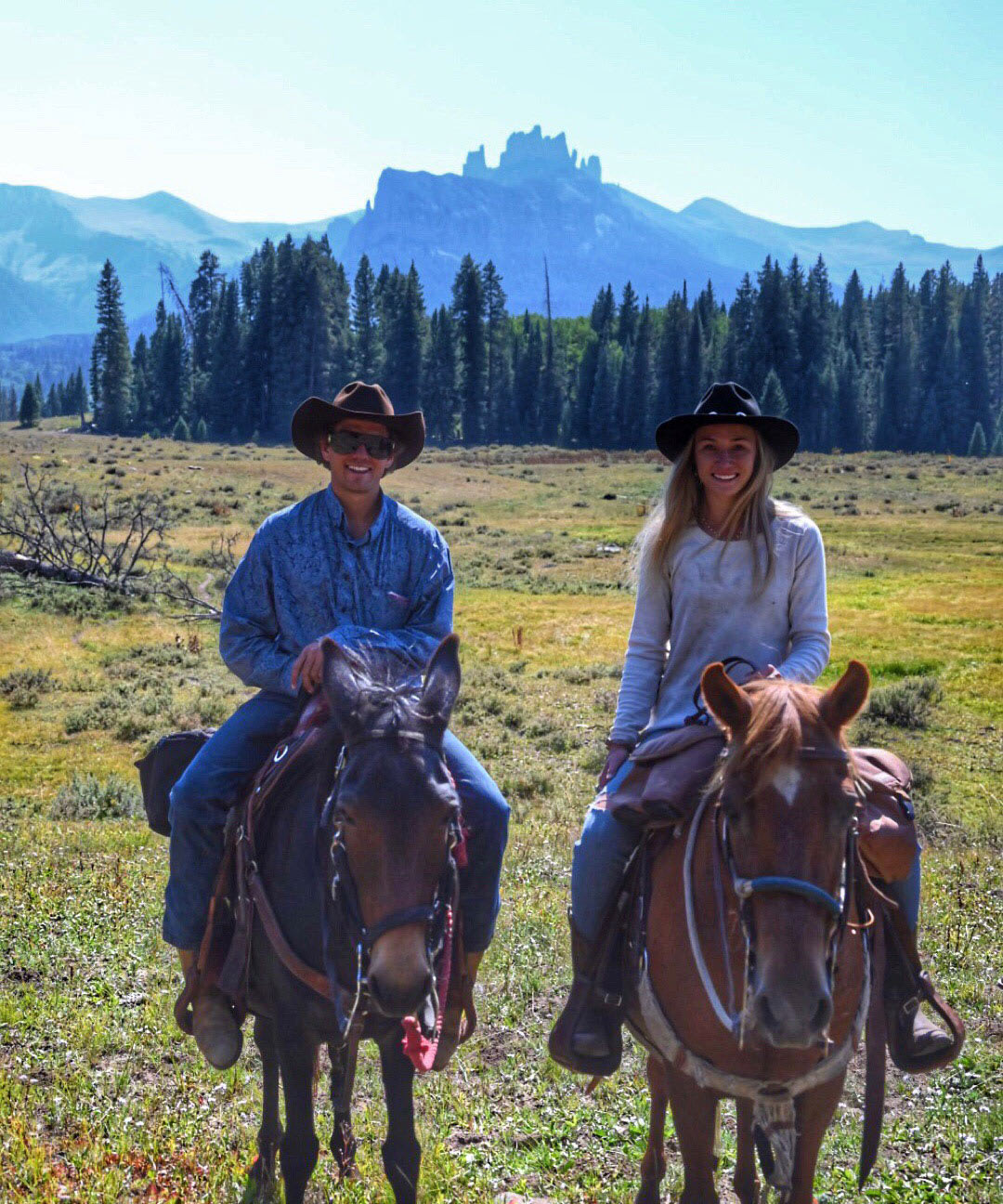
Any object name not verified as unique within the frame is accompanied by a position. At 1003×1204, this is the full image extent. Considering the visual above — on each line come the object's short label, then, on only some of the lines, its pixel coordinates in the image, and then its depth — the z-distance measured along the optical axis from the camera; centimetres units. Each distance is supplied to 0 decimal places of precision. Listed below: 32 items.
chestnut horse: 280
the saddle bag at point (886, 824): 354
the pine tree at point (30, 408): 9773
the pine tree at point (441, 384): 9212
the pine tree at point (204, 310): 10000
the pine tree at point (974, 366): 10412
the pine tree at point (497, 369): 9812
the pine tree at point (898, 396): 10131
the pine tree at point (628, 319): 10725
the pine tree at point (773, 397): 7819
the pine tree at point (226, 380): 9094
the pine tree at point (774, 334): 9388
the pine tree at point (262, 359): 8994
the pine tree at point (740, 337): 9562
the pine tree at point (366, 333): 9319
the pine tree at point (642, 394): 9431
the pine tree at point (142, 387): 9669
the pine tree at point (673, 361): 9438
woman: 401
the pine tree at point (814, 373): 9475
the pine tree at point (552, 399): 10088
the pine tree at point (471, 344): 9475
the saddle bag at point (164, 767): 493
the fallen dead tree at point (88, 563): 2178
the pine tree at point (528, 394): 9931
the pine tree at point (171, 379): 9475
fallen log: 2228
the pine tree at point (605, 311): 11244
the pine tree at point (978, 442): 9512
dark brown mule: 309
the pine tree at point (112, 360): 9044
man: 409
